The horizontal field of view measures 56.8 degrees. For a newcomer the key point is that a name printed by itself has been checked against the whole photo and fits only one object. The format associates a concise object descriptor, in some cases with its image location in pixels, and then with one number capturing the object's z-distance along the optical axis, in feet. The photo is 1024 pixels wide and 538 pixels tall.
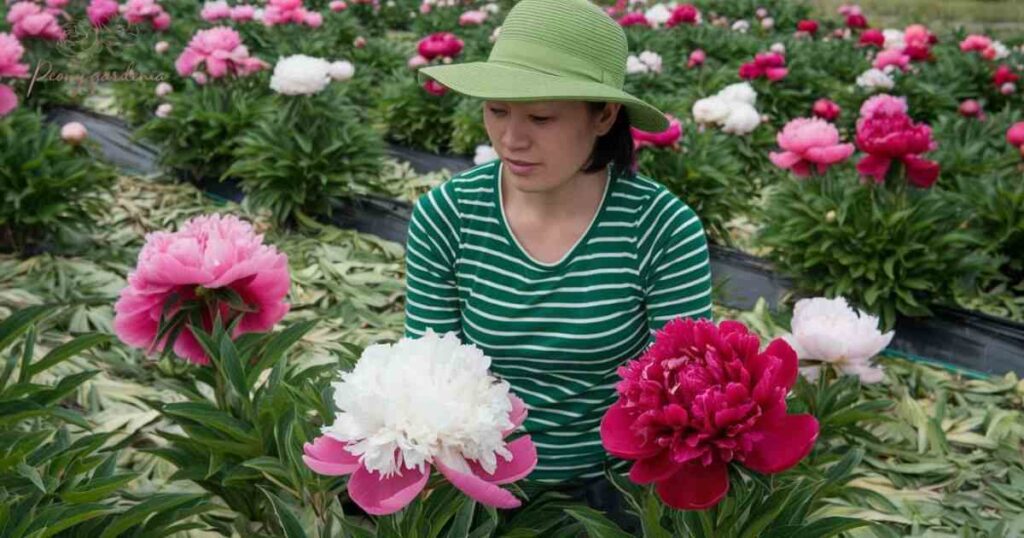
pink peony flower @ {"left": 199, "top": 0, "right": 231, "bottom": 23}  18.92
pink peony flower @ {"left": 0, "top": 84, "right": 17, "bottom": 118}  8.18
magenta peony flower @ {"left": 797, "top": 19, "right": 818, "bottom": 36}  25.42
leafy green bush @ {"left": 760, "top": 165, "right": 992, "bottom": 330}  10.41
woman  5.17
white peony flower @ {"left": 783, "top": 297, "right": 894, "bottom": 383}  6.35
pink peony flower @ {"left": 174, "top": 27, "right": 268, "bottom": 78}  14.34
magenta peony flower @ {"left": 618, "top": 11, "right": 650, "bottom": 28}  24.86
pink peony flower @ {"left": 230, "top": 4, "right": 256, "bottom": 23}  19.20
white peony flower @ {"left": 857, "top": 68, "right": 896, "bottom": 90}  17.97
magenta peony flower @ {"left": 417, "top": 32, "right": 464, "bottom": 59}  15.96
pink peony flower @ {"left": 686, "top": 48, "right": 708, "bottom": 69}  19.99
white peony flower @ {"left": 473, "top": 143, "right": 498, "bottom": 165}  12.18
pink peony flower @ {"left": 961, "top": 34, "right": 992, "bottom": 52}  21.53
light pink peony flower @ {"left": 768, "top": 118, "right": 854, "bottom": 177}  10.59
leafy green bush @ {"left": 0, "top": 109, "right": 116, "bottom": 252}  11.09
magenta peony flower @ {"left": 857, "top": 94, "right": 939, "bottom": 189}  9.51
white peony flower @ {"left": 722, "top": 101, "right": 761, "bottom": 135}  13.41
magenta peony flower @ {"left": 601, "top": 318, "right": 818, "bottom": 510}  3.38
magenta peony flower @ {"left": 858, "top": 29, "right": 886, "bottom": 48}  23.68
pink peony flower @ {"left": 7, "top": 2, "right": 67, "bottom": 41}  15.01
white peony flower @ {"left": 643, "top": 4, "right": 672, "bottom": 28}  26.81
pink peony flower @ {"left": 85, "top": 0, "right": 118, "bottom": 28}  16.01
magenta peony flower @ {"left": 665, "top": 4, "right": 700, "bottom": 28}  24.34
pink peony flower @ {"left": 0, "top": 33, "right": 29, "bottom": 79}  9.77
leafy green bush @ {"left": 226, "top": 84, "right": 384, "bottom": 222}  13.11
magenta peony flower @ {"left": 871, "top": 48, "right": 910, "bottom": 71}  18.89
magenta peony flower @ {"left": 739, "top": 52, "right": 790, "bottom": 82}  17.43
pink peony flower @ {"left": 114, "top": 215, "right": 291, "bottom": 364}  5.13
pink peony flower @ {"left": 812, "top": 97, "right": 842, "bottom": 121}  13.84
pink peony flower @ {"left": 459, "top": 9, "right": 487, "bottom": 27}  23.51
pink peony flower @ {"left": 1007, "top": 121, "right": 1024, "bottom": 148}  11.31
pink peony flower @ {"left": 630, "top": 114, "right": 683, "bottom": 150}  11.58
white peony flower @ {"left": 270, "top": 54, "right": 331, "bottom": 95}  12.52
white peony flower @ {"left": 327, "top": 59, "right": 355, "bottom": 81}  14.62
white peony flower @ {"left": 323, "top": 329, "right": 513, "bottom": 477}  3.34
